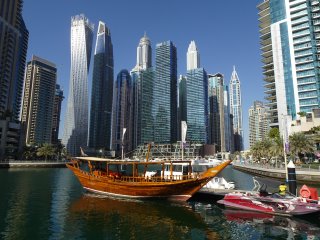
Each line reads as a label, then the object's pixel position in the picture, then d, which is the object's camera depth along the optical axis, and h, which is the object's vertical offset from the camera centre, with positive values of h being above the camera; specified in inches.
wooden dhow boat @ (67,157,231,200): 1187.3 -86.1
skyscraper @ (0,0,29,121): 5762.8 +2420.8
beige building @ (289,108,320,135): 3415.4 +513.2
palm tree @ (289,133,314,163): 2425.0 +167.0
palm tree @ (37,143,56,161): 4936.0 +203.3
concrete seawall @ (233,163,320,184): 1797.2 -80.2
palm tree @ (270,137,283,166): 2701.8 +143.3
